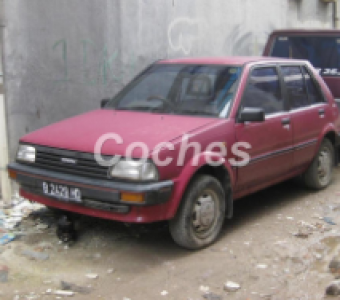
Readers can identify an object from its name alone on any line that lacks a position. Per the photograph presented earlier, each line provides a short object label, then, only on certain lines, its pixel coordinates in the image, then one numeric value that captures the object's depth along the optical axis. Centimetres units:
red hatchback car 381
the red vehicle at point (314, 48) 803
